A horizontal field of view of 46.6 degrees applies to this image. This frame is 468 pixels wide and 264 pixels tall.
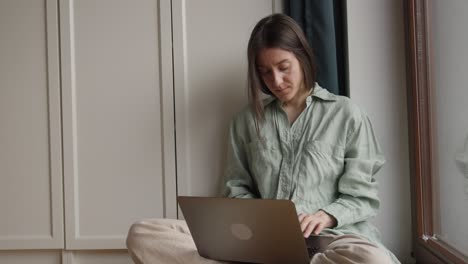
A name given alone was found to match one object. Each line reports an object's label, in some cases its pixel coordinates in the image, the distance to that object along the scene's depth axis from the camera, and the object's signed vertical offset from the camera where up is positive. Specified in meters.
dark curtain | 1.73 +0.30
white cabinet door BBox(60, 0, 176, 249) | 1.90 +0.06
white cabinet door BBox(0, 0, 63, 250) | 1.93 +0.05
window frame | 1.61 +0.02
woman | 1.48 -0.06
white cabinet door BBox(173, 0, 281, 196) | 1.87 +0.20
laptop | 1.19 -0.22
